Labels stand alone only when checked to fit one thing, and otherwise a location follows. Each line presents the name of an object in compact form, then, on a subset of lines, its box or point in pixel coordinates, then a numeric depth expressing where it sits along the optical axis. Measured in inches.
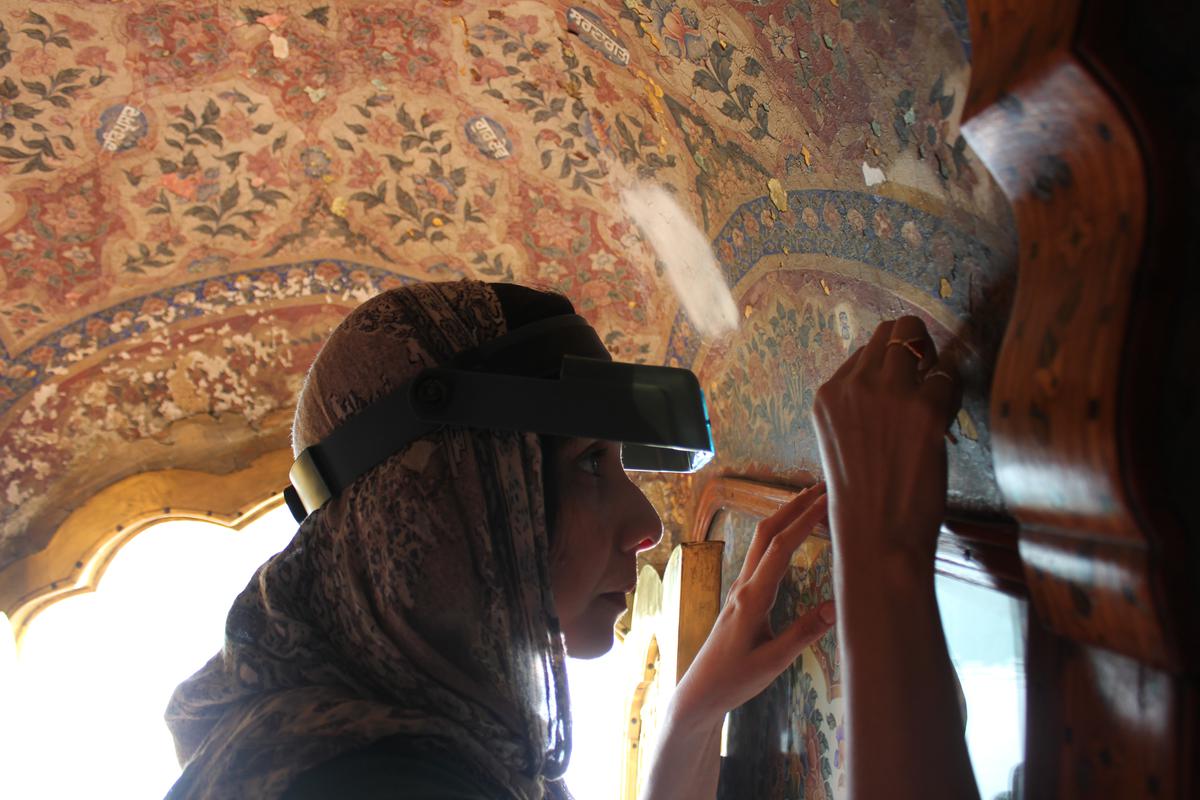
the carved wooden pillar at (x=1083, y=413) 27.6
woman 39.6
